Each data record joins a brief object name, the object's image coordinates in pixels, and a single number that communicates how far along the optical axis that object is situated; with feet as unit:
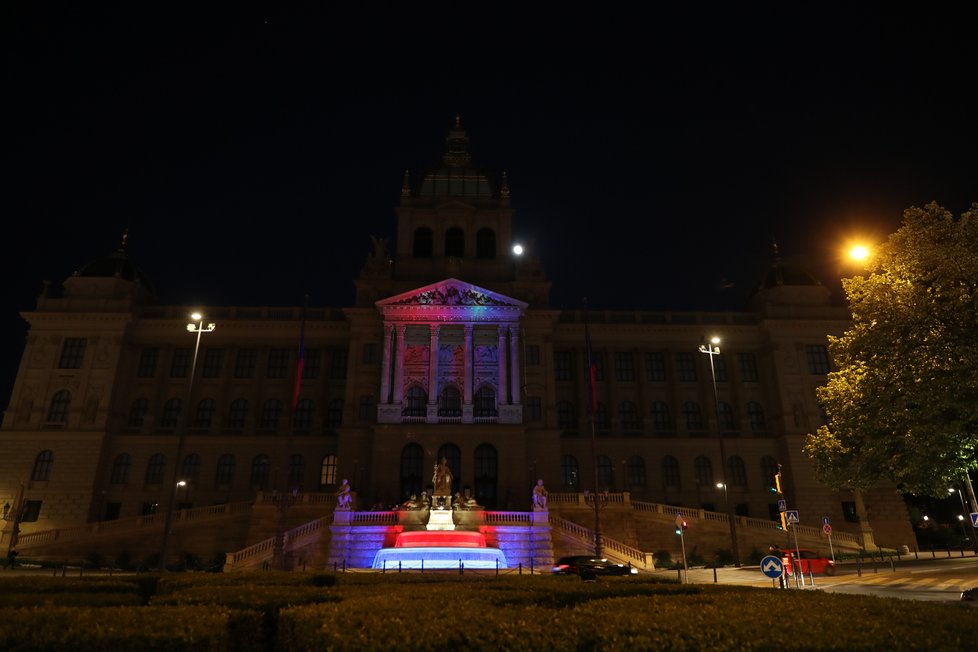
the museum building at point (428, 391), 173.17
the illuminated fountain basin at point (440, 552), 110.63
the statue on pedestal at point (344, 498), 132.77
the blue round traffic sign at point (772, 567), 57.89
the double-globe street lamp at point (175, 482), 95.86
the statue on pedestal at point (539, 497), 133.69
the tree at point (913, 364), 74.49
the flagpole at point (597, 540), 112.28
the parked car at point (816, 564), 106.63
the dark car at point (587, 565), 94.02
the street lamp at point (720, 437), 97.35
